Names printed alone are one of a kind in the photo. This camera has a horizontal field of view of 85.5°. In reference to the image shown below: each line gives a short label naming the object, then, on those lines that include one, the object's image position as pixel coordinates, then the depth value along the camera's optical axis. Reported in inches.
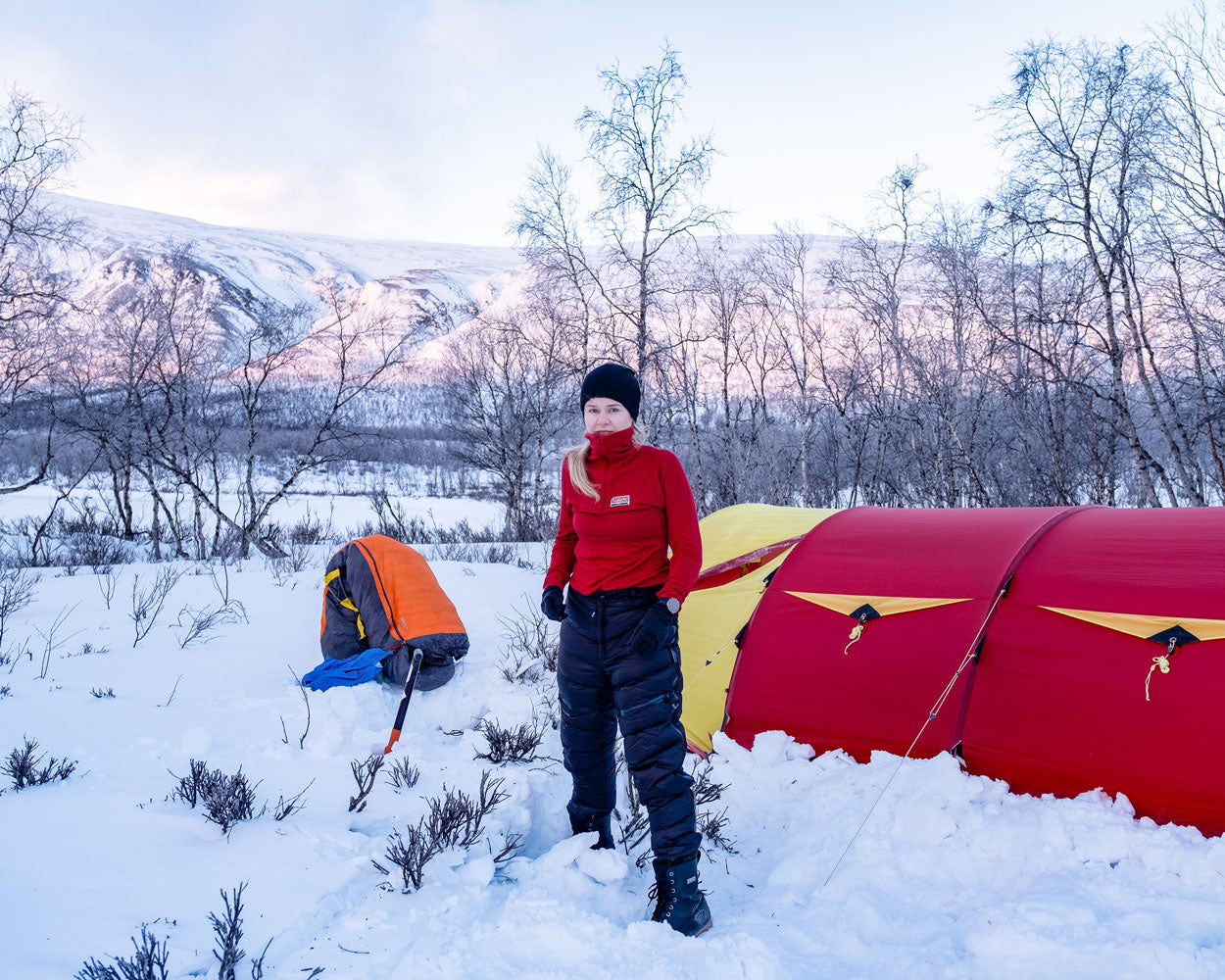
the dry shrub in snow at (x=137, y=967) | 65.4
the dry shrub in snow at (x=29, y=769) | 103.0
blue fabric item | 163.6
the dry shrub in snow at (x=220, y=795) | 99.1
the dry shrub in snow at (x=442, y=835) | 91.4
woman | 90.3
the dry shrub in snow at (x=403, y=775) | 120.6
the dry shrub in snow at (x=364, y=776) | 110.7
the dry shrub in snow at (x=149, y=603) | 199.5
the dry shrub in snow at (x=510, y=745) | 135.3
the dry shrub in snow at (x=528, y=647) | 185.0
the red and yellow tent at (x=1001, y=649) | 111.0
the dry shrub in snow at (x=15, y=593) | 203.3
